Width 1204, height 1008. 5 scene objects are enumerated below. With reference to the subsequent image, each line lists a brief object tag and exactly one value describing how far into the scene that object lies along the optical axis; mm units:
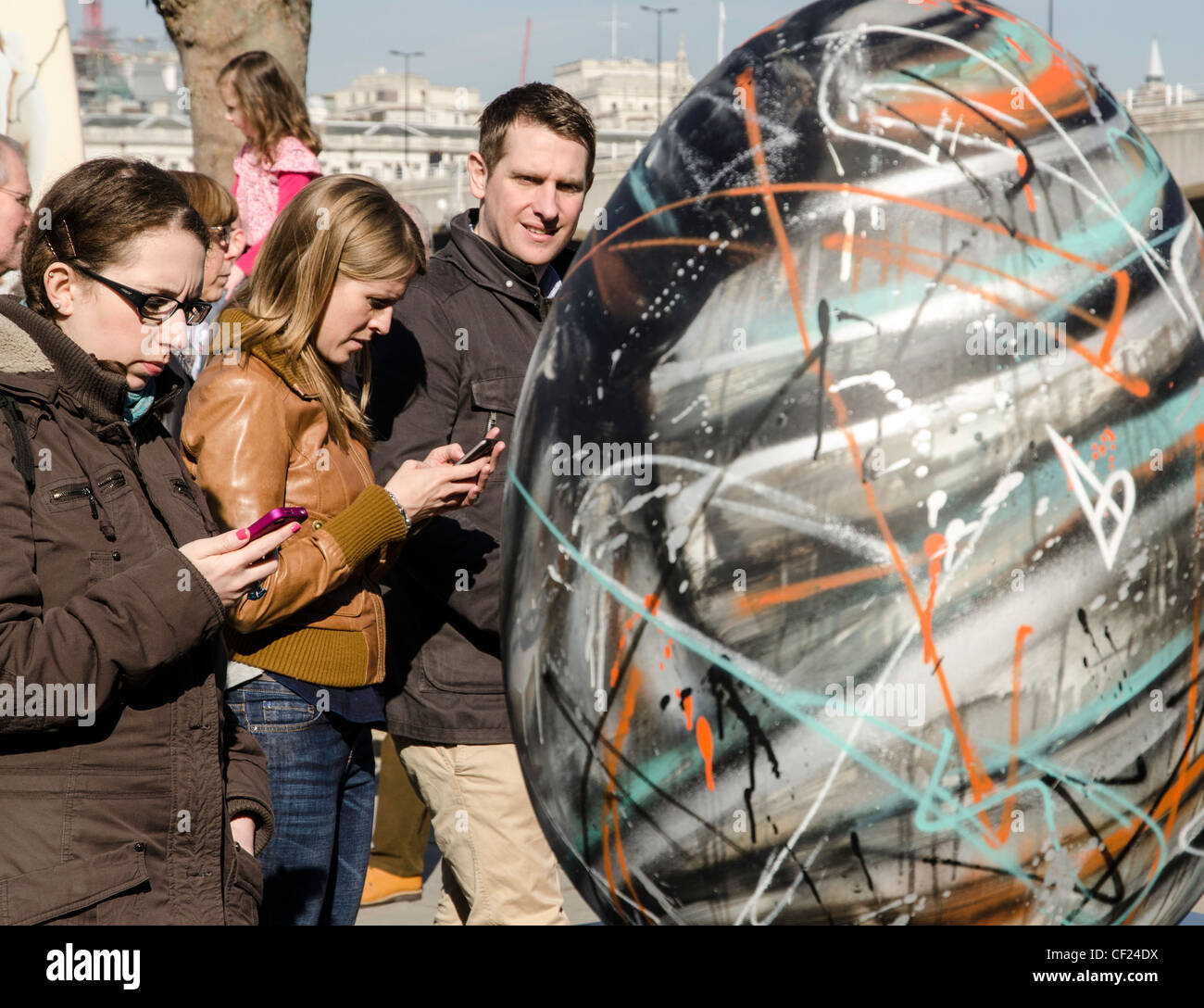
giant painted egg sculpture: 1585
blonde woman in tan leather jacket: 2609
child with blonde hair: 5387
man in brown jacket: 2932
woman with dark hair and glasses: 1929
